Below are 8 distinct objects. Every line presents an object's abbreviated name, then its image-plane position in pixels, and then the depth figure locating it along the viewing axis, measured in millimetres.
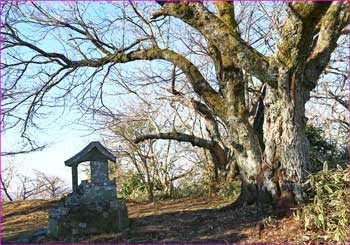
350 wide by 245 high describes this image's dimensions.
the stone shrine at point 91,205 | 6320
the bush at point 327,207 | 5173
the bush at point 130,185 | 12047
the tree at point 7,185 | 15645
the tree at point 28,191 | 16734
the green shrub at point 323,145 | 9930
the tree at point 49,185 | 17172
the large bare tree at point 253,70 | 5598
